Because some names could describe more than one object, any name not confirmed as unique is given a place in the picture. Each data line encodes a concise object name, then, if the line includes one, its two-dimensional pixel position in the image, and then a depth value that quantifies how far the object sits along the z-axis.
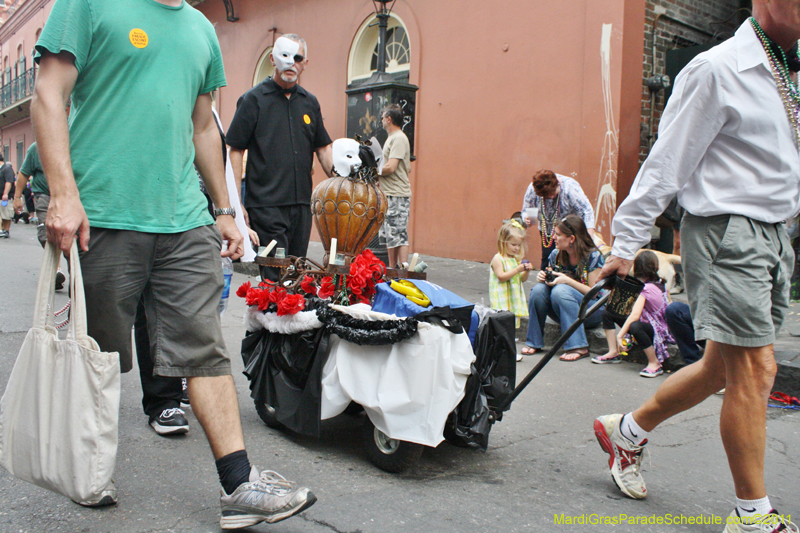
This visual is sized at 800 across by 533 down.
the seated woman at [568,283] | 5.39
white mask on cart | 3.70
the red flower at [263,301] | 3.26
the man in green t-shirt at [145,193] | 2.19
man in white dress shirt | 2.29
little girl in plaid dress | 5.59
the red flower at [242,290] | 3.39
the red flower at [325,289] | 3.23
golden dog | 6.84
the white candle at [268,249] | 3.52
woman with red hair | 6.29
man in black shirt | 4.12
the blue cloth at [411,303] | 2.91
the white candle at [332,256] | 3.36
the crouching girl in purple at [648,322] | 4.96
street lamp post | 8.41
